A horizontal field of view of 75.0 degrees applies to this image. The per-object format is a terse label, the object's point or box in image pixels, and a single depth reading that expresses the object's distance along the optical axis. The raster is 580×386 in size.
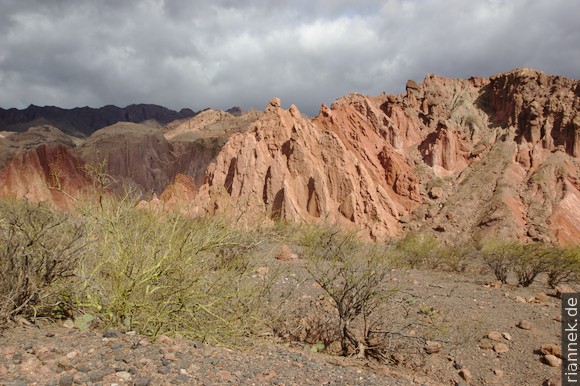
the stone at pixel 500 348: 10.98
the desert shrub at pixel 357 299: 9.19
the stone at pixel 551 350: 10.77
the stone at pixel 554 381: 9.17
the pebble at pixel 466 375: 9.49
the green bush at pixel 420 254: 26.56
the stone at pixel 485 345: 11.19
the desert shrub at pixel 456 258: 26.20
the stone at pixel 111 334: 5.02
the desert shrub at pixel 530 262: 21.51
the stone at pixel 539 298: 16.59
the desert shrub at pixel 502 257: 22.38
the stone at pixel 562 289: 18.37
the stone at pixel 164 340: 5.23
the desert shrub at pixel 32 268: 5.28
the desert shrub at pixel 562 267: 21.38
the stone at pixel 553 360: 10.28
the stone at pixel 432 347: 10.35
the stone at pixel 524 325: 12.68
